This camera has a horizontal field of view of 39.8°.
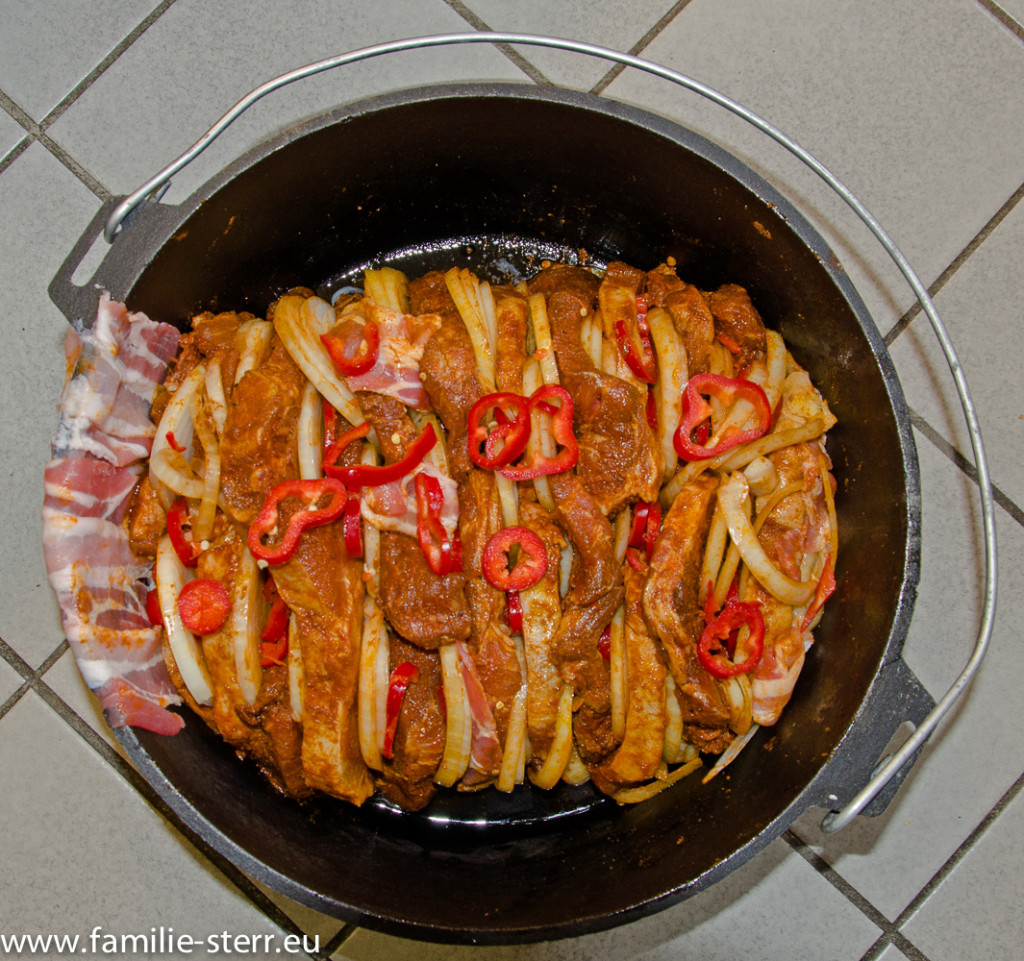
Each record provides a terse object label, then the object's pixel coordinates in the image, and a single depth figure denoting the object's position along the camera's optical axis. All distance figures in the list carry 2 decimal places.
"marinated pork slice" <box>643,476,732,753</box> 0.56
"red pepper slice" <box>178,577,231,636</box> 0.57
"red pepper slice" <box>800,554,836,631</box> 0.60
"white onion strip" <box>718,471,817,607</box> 0.57
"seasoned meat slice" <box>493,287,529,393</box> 0.58
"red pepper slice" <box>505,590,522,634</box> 0.57
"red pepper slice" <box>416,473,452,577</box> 0.57
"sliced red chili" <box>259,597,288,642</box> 0.58
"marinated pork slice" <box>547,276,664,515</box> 0.57
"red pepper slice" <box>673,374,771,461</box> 0.58
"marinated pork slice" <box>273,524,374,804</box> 0.56
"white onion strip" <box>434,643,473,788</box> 0.57
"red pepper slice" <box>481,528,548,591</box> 0.56
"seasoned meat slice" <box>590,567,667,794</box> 0.57
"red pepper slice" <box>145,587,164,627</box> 0.59
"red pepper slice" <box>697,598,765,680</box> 0.58
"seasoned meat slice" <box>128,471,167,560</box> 0.59
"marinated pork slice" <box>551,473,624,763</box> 0.57
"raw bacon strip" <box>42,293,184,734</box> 0.57
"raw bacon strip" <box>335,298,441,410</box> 0.58
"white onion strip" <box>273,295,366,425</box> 0.58
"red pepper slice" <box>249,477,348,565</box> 0.56
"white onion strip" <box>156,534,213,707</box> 0.57
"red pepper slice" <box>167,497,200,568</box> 0.58
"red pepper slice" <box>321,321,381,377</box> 0.57
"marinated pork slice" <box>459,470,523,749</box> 0.57
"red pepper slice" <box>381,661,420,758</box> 0.57
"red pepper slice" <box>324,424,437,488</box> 0.57
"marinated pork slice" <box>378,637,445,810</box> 0.58
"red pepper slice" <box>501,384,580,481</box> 0.57
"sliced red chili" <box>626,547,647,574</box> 0.58
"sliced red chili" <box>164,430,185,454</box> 0.58
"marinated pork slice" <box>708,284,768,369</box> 0.61
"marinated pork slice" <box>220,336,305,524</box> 0.56
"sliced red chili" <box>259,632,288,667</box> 0.58
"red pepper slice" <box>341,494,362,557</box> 0.57
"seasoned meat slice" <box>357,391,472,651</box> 0.56
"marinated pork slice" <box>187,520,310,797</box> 0.57
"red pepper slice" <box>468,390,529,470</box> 0.56
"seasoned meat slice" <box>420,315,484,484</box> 0.57
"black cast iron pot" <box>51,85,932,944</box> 0.56
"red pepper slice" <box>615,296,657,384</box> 0.58
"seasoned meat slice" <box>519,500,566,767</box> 0.57
